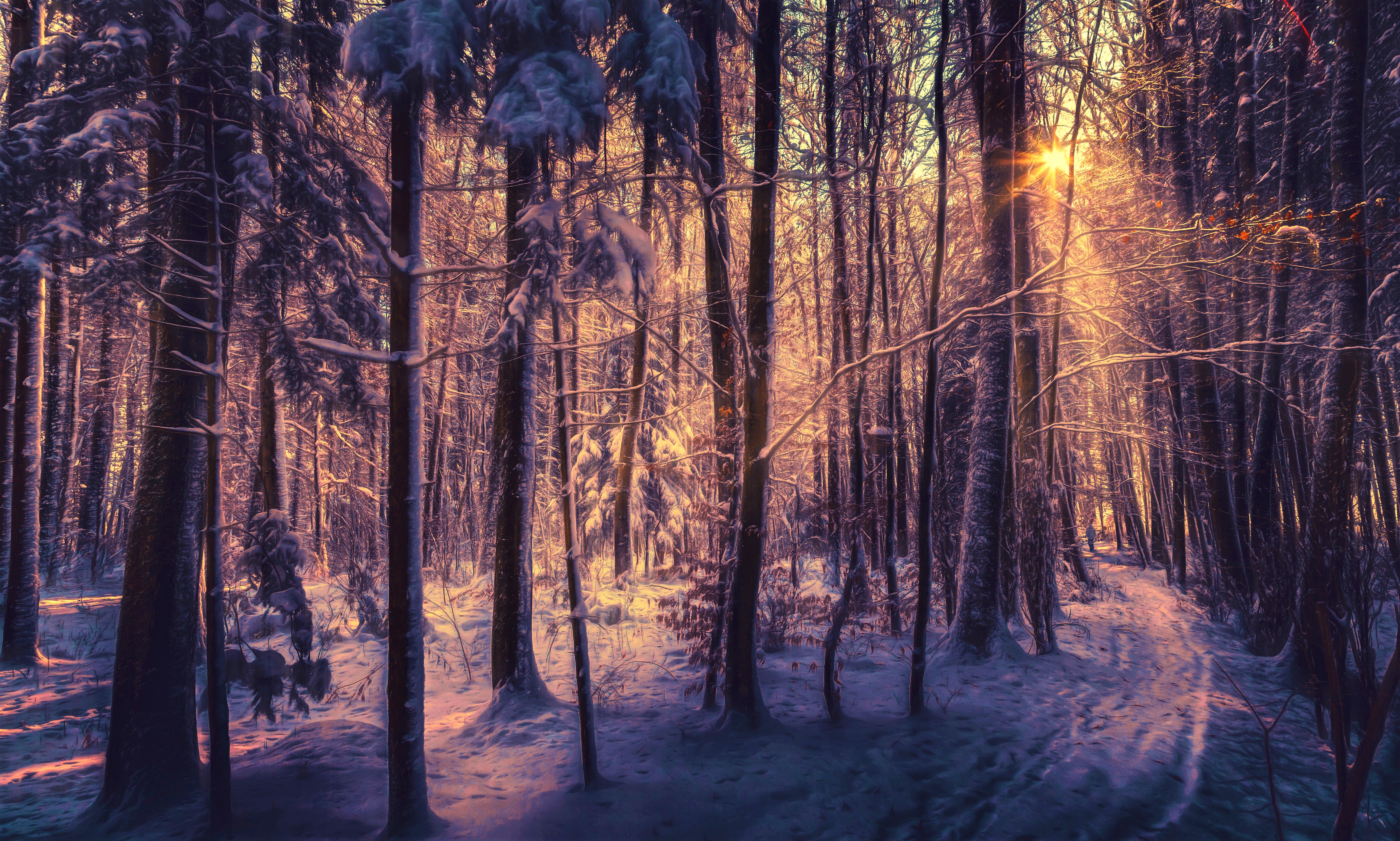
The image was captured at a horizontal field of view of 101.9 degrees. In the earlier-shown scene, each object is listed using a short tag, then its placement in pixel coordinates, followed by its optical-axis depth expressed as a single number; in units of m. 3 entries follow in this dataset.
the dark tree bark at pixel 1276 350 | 8.72
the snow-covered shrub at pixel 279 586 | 5.36
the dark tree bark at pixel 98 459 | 15.41
